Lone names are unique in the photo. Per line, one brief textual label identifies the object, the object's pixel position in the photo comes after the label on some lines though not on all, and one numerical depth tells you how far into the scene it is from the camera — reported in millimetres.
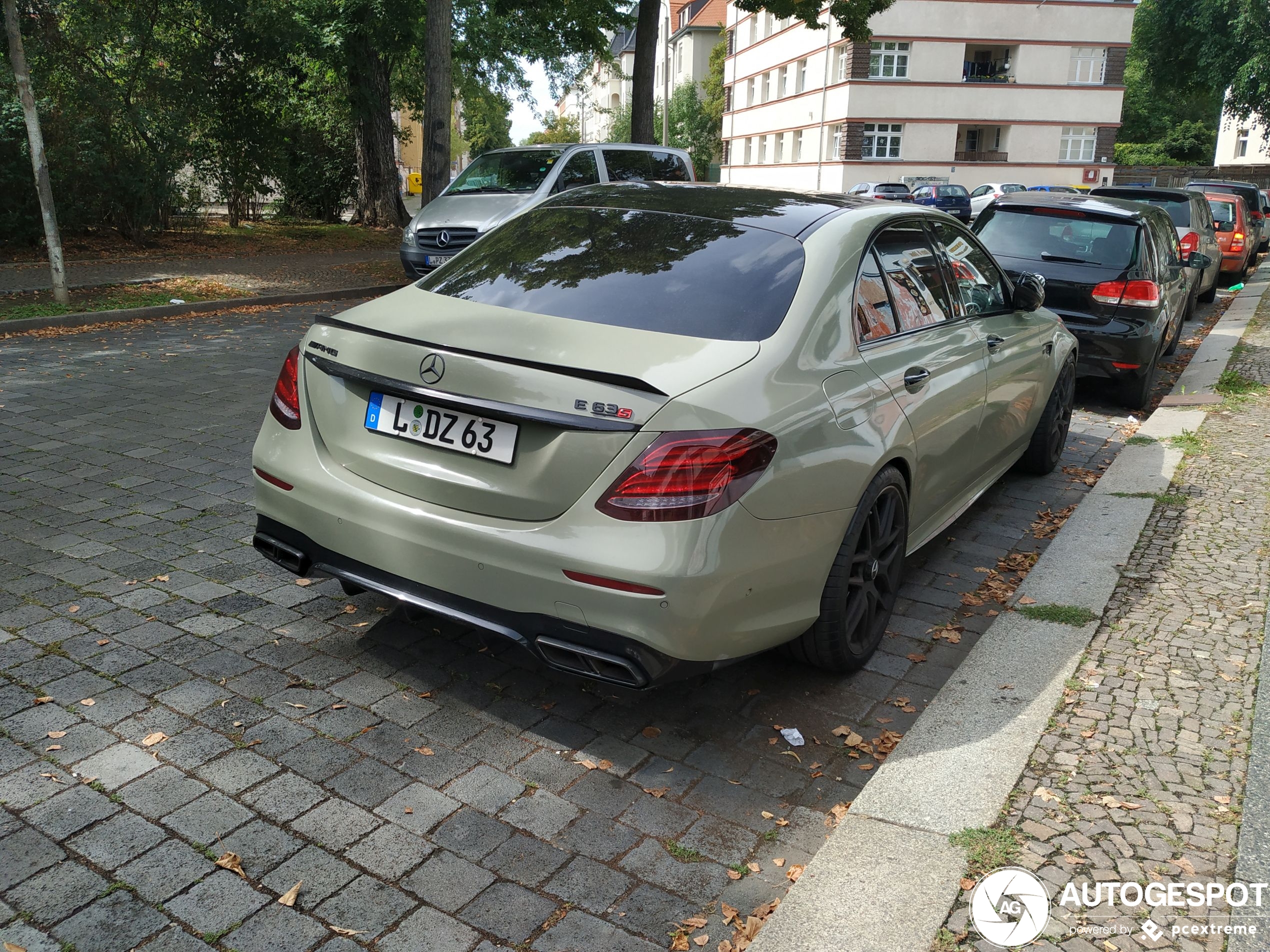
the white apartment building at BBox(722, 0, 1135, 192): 55656
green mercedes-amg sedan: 3037
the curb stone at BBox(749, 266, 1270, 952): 2588
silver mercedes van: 13641
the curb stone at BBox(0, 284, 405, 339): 11227
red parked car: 19969
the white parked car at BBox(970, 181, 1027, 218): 41750
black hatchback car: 8789
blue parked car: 39375
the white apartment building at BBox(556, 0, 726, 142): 86562
